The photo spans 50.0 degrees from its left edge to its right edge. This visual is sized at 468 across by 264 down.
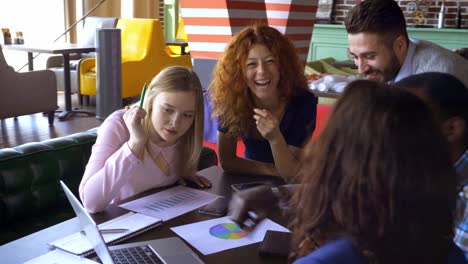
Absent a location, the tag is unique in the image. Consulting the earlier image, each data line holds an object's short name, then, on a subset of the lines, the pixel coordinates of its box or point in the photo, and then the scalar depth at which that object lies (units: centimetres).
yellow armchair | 589
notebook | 119
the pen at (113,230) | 129
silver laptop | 105
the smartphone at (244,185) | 167
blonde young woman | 154
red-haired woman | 197
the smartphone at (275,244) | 119
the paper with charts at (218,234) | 124
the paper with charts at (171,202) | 144
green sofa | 172
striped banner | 312
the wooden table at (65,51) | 511
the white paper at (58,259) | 115
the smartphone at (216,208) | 144
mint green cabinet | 569
